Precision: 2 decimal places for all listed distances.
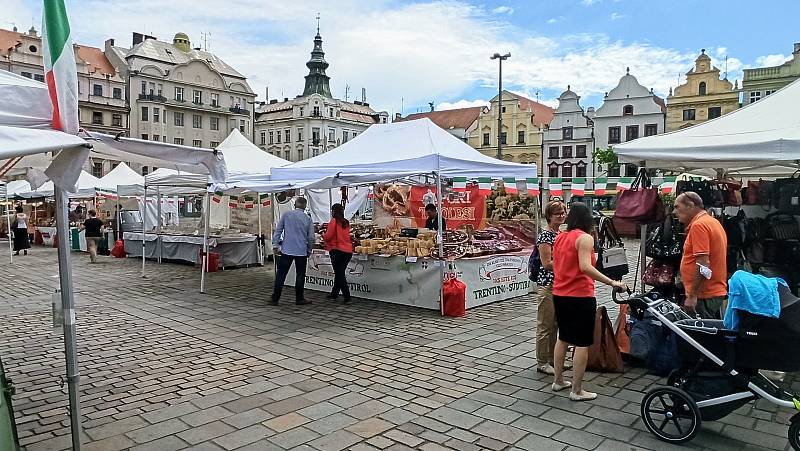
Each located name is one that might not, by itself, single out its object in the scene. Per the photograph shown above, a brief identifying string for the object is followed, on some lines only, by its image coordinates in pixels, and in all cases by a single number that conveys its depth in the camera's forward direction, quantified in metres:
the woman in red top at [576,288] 4.10
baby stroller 3.29
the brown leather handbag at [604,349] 5.04
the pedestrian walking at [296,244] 8.47
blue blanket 3.27
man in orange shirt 4.38
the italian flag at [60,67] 3.04
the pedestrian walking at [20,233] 16.59
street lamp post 24.62
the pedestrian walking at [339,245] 8.48
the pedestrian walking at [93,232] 14.62
